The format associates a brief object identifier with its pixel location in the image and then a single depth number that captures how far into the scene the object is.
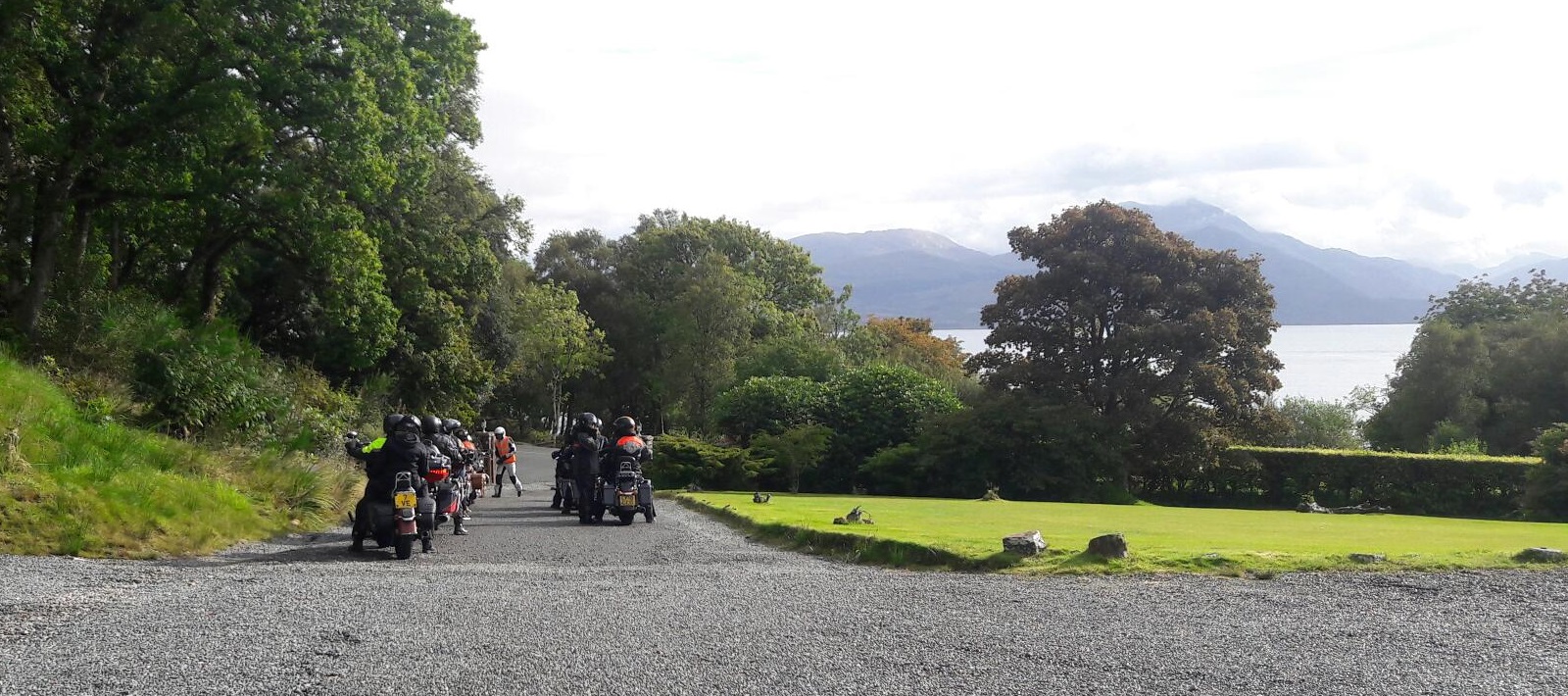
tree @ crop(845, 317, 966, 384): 59.78
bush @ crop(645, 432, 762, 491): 30.28
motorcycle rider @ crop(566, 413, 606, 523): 16.98
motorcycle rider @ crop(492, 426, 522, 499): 23.35
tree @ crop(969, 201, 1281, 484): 33.59
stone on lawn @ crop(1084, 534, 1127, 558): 11.02
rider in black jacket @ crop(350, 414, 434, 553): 12.24
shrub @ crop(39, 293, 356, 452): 16.94
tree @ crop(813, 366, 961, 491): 34.03
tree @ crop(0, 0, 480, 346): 18.42
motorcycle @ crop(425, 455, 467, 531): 13.50
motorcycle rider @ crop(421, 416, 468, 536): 14.59
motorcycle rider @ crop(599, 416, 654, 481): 16.50
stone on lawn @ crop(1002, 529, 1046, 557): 11.29
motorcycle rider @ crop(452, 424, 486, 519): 17.25
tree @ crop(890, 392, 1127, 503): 31.95
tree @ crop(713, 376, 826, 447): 34.53
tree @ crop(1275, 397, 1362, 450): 59.41
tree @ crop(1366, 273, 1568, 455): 44.66
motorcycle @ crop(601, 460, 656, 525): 16.44
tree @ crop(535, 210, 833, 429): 58.53
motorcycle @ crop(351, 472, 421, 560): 11.74
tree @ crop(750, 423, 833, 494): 31.42
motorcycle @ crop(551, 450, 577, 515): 19.06
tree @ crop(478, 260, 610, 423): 57.52
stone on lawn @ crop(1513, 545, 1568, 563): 10.98
